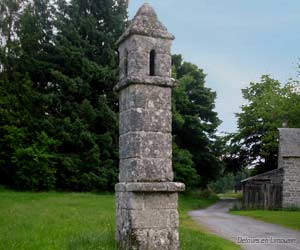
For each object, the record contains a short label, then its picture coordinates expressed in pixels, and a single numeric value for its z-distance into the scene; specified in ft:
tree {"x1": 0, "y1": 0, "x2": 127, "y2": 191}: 102.01
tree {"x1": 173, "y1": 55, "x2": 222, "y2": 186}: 141.08
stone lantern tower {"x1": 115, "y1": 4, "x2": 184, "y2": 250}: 33.63
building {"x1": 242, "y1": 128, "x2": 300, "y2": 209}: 100.53
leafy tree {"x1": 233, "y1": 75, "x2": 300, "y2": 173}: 147.33
